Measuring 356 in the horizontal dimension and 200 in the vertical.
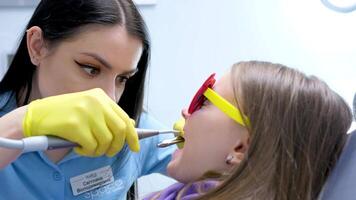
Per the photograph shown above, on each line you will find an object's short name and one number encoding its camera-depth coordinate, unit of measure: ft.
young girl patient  2.52
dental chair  2.24
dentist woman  2.66
